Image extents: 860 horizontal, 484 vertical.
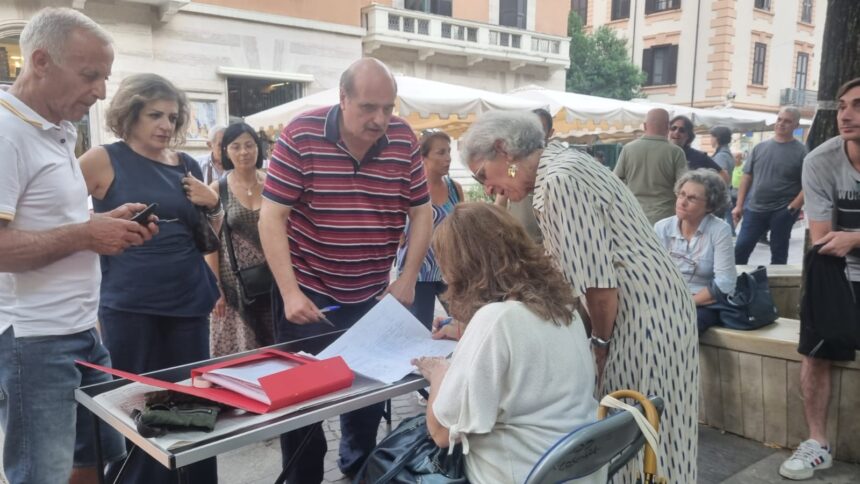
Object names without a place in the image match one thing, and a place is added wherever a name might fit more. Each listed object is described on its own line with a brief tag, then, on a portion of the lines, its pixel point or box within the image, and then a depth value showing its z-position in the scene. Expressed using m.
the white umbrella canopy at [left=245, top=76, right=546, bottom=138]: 6.77
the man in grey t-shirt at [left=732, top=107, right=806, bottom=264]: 5.85
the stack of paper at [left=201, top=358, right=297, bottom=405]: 1.49
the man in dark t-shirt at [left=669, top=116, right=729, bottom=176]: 6.02
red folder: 1.43
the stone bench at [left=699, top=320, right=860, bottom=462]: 2.94
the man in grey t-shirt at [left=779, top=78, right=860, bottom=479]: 2.57
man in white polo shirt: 1.58
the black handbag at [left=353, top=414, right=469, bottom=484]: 1.53
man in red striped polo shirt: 2.18
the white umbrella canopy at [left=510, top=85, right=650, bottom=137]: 8.52
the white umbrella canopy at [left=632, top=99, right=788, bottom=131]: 11.40
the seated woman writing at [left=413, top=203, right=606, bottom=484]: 1.42
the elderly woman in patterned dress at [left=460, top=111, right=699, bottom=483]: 1.72
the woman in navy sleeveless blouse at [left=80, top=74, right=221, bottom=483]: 2.16
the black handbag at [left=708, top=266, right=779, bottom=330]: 3.31
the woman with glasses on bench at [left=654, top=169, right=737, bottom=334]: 3.39
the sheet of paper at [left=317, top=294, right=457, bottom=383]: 1.79
